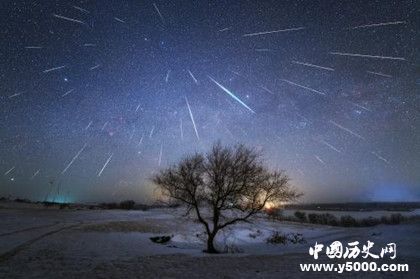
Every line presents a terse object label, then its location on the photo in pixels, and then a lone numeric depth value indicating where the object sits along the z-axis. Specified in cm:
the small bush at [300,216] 7781
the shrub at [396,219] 5234
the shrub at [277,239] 3572
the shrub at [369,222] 5876
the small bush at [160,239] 3206
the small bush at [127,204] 11170
